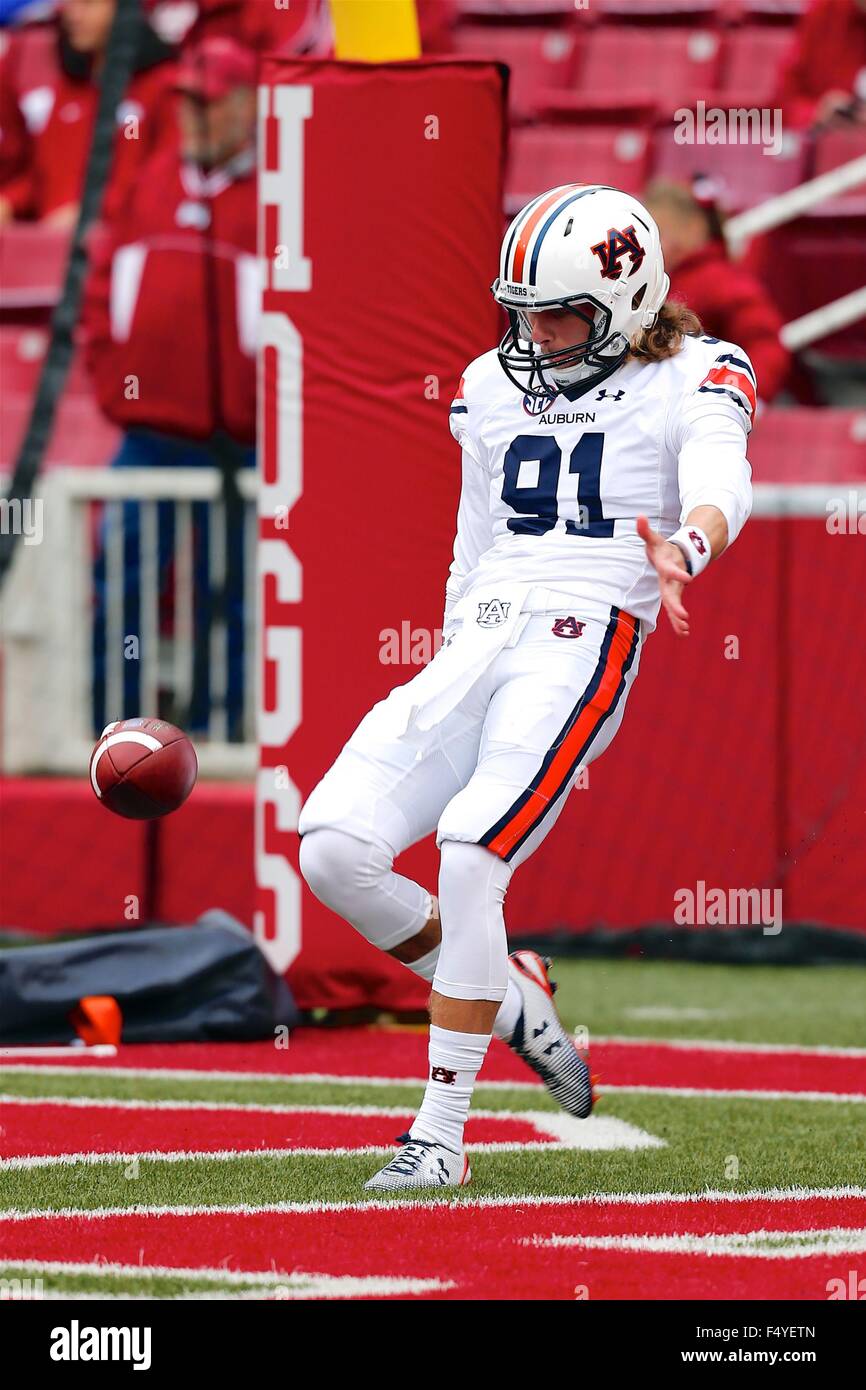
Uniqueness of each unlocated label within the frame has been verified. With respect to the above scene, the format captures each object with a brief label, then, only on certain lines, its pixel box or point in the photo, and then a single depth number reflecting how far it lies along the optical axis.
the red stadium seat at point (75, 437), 9.38
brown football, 4.68
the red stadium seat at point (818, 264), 9.82
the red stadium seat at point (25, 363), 10.23
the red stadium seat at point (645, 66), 11.43
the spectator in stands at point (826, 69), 10.02
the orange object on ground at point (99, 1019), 5.86
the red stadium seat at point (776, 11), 11.70
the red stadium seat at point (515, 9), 12.40
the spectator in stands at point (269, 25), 10.56
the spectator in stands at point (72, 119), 10.39
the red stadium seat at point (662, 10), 11.89
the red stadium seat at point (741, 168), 10.14
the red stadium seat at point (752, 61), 11.29
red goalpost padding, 6.02
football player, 4.06
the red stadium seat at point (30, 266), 11.01
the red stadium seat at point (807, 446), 8.88
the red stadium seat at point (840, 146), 9.99
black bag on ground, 5.93
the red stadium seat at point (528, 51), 12.17
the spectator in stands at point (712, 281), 8.22
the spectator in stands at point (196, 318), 7.98
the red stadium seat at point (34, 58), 12.01
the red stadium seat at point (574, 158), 10.62
